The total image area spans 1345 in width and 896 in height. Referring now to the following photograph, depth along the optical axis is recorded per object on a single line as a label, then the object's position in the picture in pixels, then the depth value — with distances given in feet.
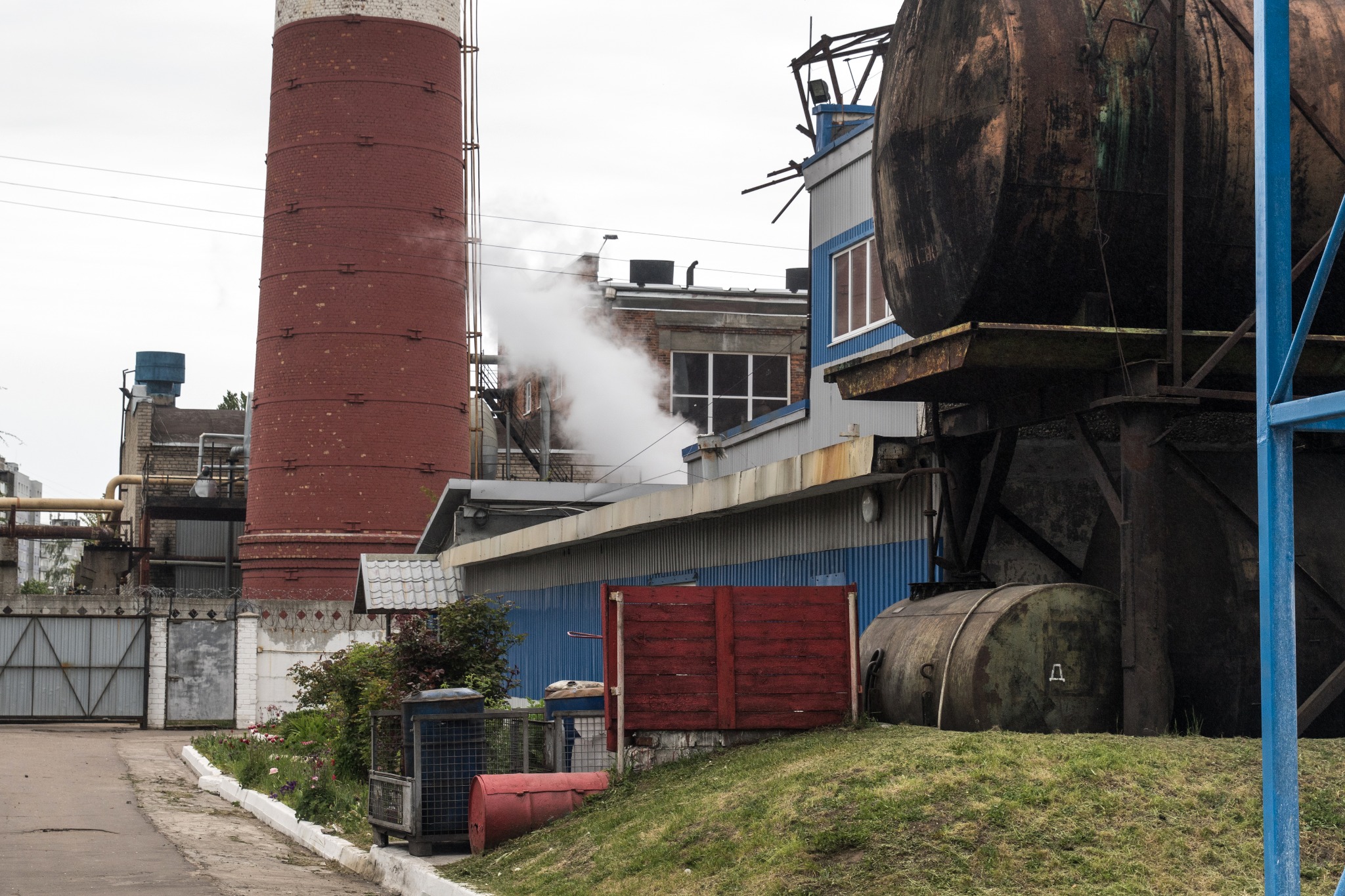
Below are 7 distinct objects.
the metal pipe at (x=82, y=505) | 161.99
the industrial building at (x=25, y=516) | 211.25
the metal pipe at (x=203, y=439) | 170.64
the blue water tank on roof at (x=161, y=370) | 214.69
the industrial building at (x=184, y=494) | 160.86
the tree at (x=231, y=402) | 265.13
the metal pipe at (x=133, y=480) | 172.24
